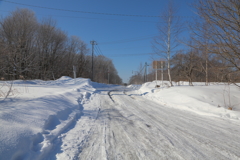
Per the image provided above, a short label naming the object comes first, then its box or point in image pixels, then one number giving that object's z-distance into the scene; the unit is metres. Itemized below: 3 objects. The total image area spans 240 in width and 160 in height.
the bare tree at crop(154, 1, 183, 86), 13.55
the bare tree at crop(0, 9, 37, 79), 5.95
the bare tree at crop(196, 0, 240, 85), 5.02
